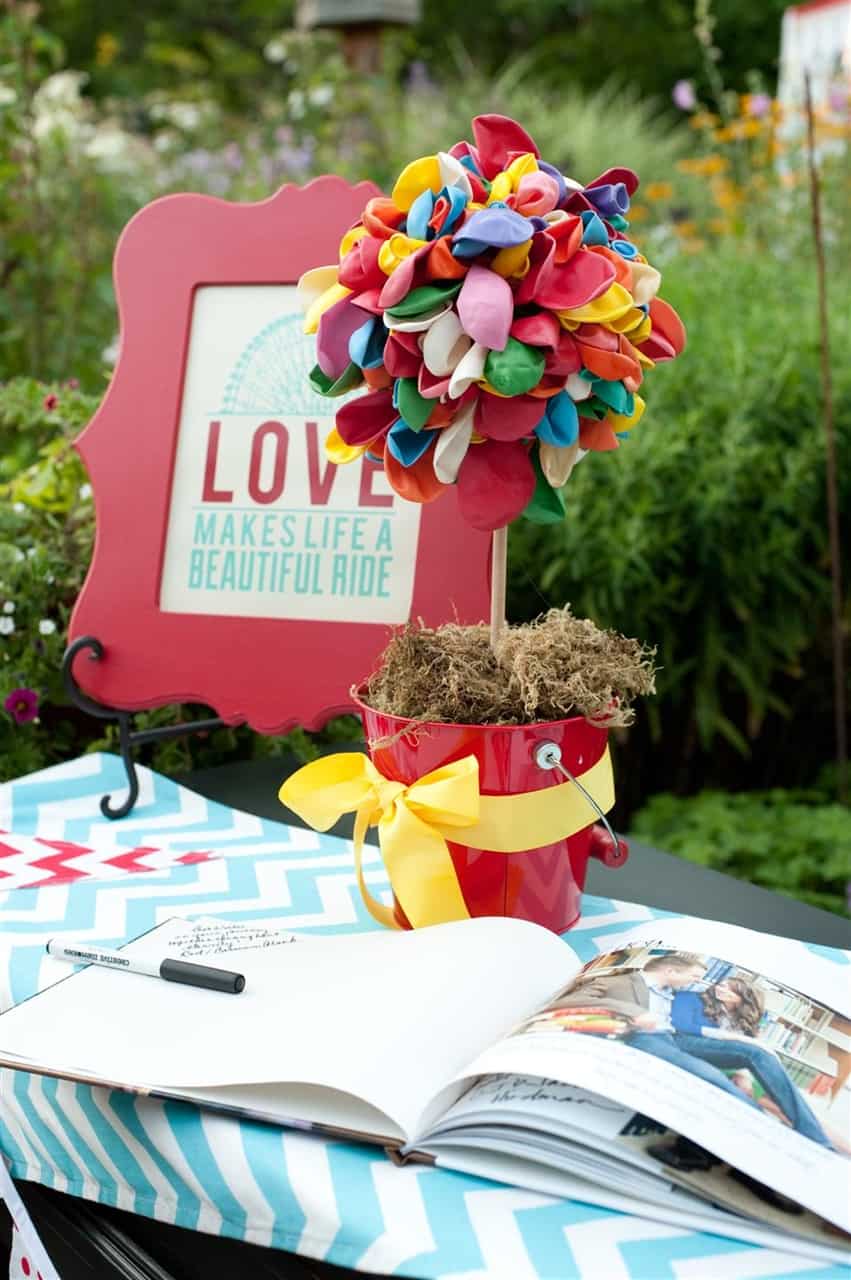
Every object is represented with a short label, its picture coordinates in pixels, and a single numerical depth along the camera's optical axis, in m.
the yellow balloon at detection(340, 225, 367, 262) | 0.91
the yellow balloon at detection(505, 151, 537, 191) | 0.87
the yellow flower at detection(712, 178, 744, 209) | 4.21
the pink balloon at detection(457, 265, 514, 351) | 0.82
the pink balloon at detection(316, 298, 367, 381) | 0.88
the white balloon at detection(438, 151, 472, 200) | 0.85
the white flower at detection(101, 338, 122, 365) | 2.39
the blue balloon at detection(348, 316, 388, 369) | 0.87
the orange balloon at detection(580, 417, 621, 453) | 0.94
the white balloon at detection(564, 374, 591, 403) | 0.88
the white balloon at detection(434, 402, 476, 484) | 0.88
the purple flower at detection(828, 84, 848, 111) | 3.28
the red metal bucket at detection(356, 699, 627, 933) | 0.90
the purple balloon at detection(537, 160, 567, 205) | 0.88
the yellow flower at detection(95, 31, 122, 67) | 9.20
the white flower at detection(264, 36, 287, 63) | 4.36
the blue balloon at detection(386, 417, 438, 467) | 0.90
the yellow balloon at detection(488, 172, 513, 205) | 0.87
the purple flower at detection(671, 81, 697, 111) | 3.72
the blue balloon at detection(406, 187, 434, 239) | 0.84
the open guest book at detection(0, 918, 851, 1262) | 0.62
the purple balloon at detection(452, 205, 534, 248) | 0.82
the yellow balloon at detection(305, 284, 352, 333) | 0.89
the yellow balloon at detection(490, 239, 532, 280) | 0.84
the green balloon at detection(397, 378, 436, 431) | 0.87
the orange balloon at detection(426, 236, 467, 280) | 0.83
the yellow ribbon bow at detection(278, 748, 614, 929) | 0.89
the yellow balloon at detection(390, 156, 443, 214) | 0.86
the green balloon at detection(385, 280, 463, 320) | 0.83
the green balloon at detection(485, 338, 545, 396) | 0.83
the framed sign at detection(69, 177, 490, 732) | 1.20
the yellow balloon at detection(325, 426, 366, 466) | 0.97
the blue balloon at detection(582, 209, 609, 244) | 0.87
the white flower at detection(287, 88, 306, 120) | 4.13
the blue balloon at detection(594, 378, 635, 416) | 0.90
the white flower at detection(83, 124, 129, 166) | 3.36
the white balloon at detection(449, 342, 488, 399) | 0.83
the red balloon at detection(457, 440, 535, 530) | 0.92
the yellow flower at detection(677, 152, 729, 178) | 4.00
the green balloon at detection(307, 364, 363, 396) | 0.90
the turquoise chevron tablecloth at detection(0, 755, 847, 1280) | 0.61
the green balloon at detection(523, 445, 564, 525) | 0.95
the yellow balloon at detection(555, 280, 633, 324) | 0.85
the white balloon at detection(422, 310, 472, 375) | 0.84
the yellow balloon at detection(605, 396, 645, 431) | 0.94
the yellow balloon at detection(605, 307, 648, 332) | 0.87
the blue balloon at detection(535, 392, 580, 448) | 0.89
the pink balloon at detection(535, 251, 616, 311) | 0.84
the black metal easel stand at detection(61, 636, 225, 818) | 1.25
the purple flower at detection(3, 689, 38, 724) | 1.41
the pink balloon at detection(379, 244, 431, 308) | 0.83
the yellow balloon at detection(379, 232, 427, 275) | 0.84
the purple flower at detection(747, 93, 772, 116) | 3.42
